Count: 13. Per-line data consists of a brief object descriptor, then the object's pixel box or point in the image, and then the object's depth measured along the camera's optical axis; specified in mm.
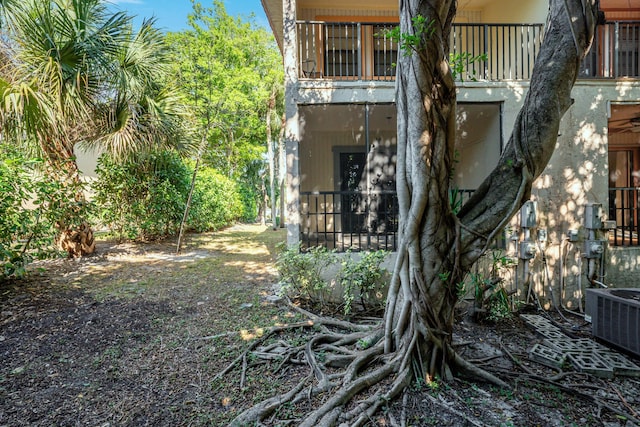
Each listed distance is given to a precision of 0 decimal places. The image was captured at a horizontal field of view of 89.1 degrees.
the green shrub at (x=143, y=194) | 7836
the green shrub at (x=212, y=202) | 11141
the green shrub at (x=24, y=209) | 4434
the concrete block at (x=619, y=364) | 3369
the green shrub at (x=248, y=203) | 18328
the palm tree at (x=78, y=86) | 5207
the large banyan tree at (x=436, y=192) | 2527
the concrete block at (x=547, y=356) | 3473
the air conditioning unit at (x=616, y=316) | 3674
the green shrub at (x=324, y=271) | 4637
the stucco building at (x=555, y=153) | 5207
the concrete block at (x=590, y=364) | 3301
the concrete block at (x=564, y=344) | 3796
